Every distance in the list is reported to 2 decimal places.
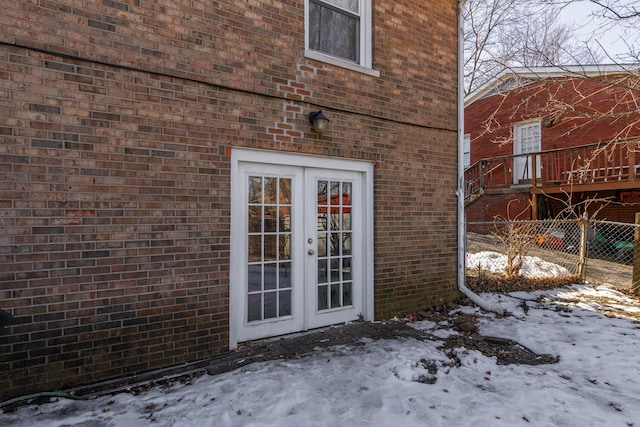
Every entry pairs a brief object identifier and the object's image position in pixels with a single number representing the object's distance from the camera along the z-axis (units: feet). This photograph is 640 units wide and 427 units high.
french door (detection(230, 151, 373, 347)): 13.91
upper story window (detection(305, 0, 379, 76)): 15.74
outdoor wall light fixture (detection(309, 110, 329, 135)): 14.73
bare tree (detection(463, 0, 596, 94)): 42.93
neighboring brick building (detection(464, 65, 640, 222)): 35.91
